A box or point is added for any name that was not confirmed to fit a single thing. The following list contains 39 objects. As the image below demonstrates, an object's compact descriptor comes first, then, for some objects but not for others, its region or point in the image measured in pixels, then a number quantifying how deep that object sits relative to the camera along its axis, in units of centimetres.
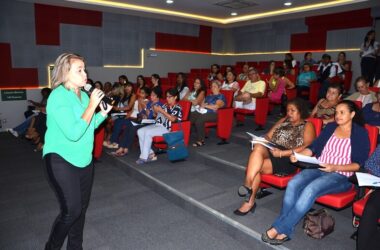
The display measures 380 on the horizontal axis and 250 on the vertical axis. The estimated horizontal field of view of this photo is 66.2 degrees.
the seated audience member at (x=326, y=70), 645
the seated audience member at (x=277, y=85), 546
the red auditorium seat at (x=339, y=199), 211
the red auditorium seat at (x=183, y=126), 405
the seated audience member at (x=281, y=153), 256
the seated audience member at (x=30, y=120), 571
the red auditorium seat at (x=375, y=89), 410
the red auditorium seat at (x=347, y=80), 704
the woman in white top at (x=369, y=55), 609
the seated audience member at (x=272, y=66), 691
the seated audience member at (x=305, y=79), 608
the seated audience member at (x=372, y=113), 327
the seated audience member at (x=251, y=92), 508
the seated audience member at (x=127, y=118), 471
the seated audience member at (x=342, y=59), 706
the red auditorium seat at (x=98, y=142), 425
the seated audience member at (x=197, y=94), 481
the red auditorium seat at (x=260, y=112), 494
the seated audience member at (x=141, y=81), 624
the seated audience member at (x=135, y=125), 436
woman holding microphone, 156
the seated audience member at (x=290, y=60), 725
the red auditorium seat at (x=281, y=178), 247
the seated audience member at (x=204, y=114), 455
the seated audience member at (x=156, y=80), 570
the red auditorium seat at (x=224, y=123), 454
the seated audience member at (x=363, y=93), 376
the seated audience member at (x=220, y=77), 644
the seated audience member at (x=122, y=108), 486
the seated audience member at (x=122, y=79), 632
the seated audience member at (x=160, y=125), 402
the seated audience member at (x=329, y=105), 328
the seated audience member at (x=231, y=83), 553
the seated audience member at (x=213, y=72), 727
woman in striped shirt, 211
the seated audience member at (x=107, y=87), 639
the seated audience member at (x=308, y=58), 719
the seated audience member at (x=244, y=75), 700
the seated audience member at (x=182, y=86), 575
